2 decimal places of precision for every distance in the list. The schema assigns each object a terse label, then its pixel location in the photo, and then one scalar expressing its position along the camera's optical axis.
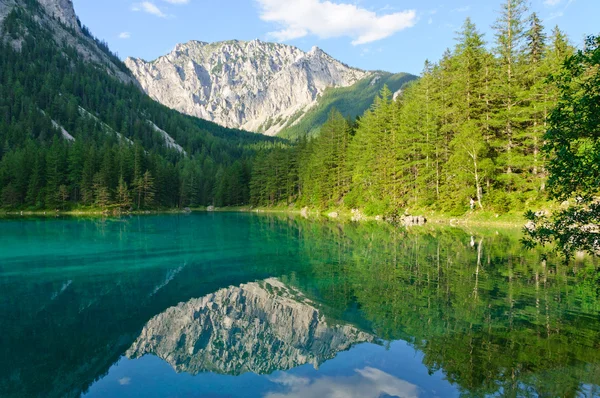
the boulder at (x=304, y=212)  75.94
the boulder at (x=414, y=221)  46.32
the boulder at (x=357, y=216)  58.84
